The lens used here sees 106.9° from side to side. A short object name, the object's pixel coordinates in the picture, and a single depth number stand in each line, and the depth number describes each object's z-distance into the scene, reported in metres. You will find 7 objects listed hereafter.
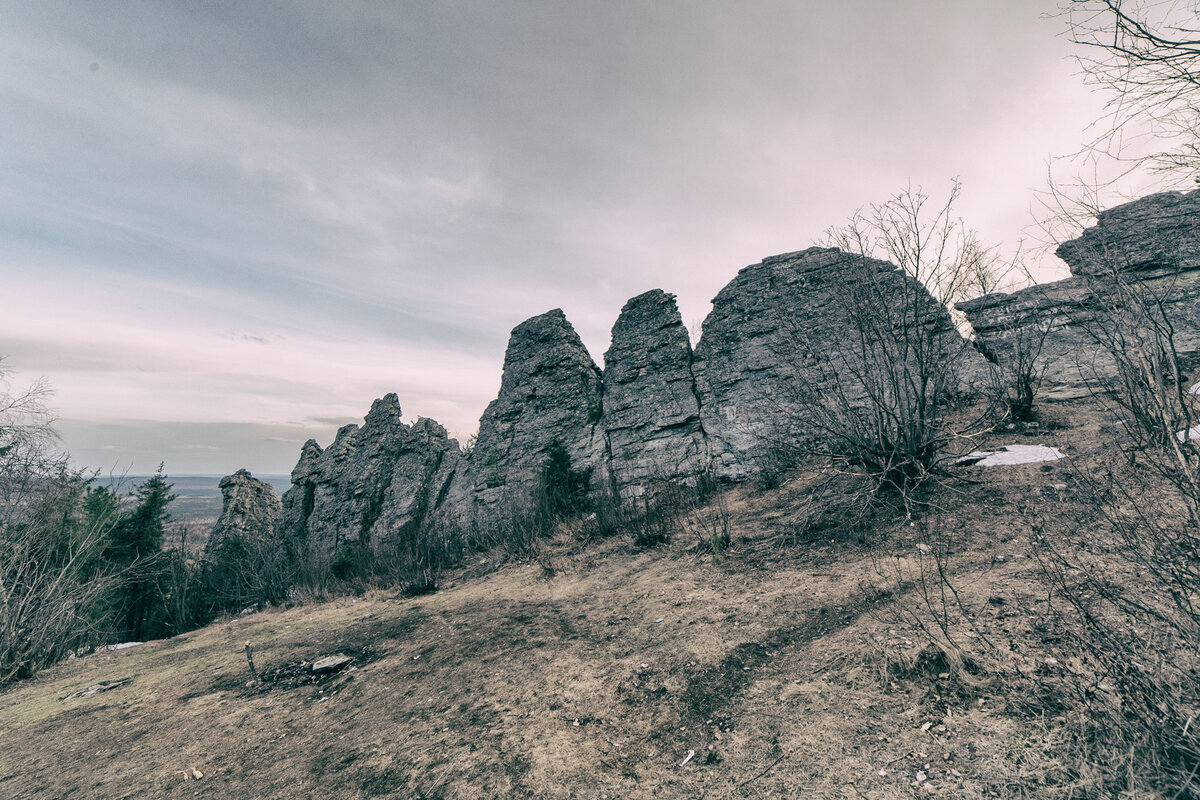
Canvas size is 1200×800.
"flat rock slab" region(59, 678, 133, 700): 4.57
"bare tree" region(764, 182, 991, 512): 5.66
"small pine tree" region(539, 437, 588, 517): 12.89
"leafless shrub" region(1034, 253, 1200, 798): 1.47
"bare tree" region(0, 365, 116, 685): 5.77
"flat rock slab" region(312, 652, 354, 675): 4.22
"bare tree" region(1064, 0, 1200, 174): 3.52
